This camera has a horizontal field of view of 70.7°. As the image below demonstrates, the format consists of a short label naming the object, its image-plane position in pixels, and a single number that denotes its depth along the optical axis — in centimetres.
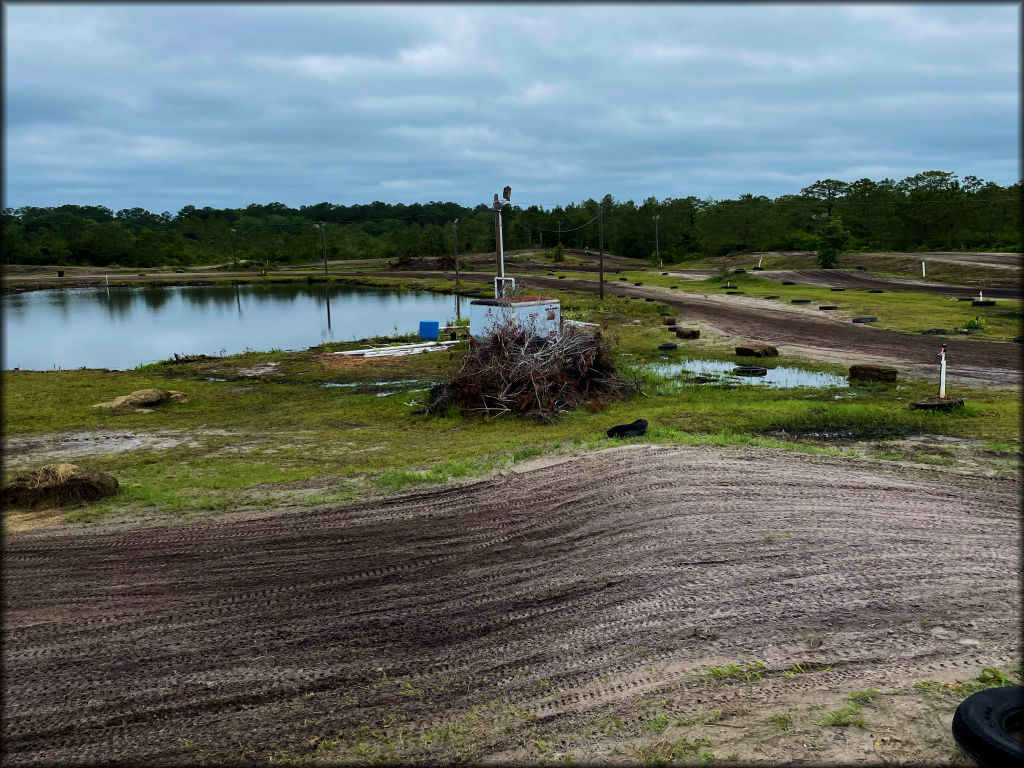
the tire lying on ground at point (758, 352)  2131
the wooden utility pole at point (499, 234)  2470
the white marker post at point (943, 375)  1370
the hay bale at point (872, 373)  1691
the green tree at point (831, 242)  5166
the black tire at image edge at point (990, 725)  386
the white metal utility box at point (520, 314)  2050
